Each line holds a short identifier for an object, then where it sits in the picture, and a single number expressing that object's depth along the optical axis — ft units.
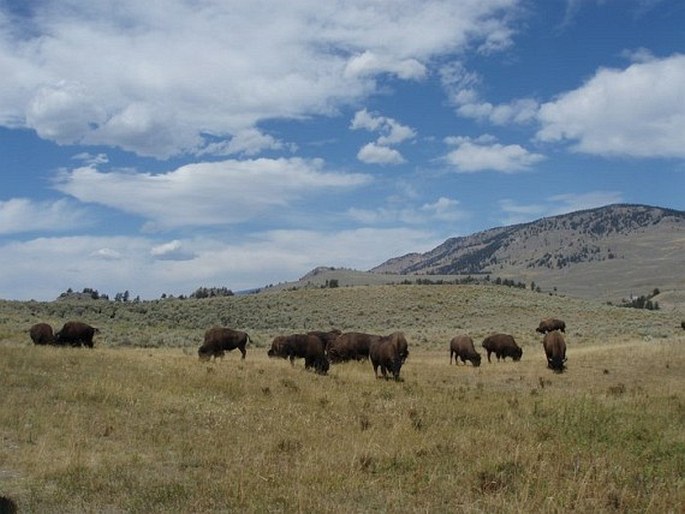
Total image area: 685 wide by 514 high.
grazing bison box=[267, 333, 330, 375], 83.30
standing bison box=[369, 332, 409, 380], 79.00
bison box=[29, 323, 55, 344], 99.25
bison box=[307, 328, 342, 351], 100.53
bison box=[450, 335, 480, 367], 102.47
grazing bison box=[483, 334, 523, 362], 111.04
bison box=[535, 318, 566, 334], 169.67
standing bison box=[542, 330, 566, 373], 90.58
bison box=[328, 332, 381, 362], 97.30
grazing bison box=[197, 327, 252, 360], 97.64
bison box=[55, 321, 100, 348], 99.60
